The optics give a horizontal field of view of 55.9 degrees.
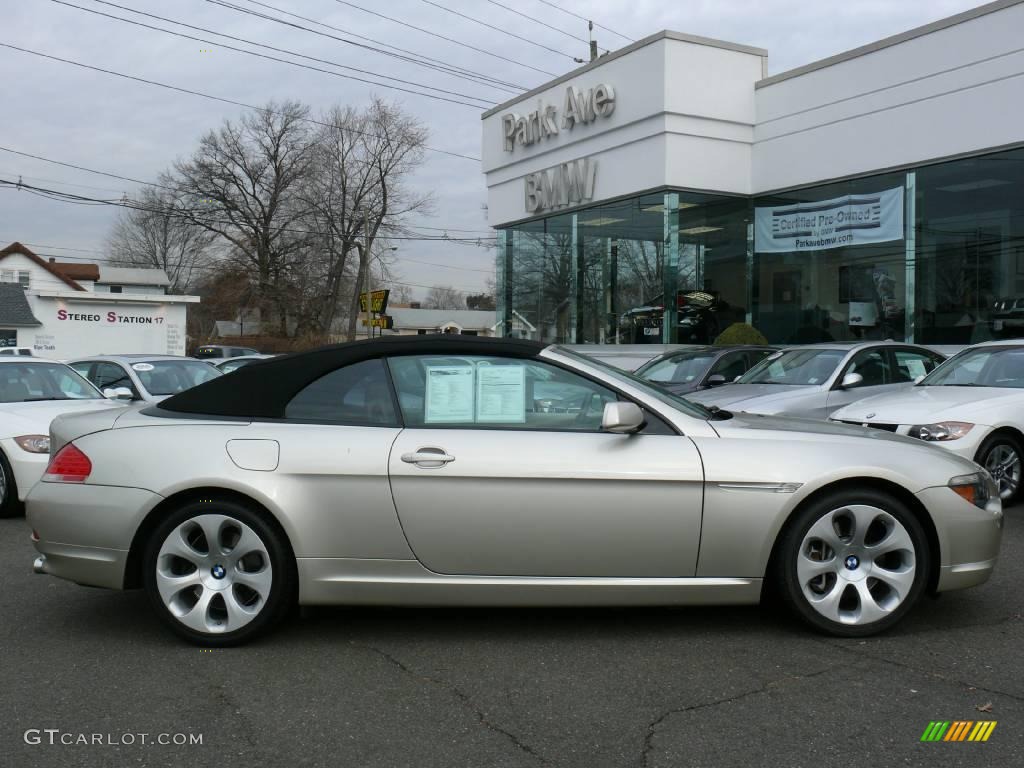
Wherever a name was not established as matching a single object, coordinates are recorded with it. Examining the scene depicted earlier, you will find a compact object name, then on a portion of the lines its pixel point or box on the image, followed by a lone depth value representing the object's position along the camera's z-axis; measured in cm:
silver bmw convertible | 438
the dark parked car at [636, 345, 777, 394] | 1293
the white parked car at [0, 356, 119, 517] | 805
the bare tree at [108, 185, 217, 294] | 7594
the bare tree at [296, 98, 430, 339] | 5638
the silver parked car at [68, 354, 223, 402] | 1130
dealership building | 1591
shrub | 1867
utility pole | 4224
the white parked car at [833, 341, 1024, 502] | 798
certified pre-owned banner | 1752
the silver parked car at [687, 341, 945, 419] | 1034
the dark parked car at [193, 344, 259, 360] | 3600
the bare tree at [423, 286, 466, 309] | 13350
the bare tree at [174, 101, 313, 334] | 5703
